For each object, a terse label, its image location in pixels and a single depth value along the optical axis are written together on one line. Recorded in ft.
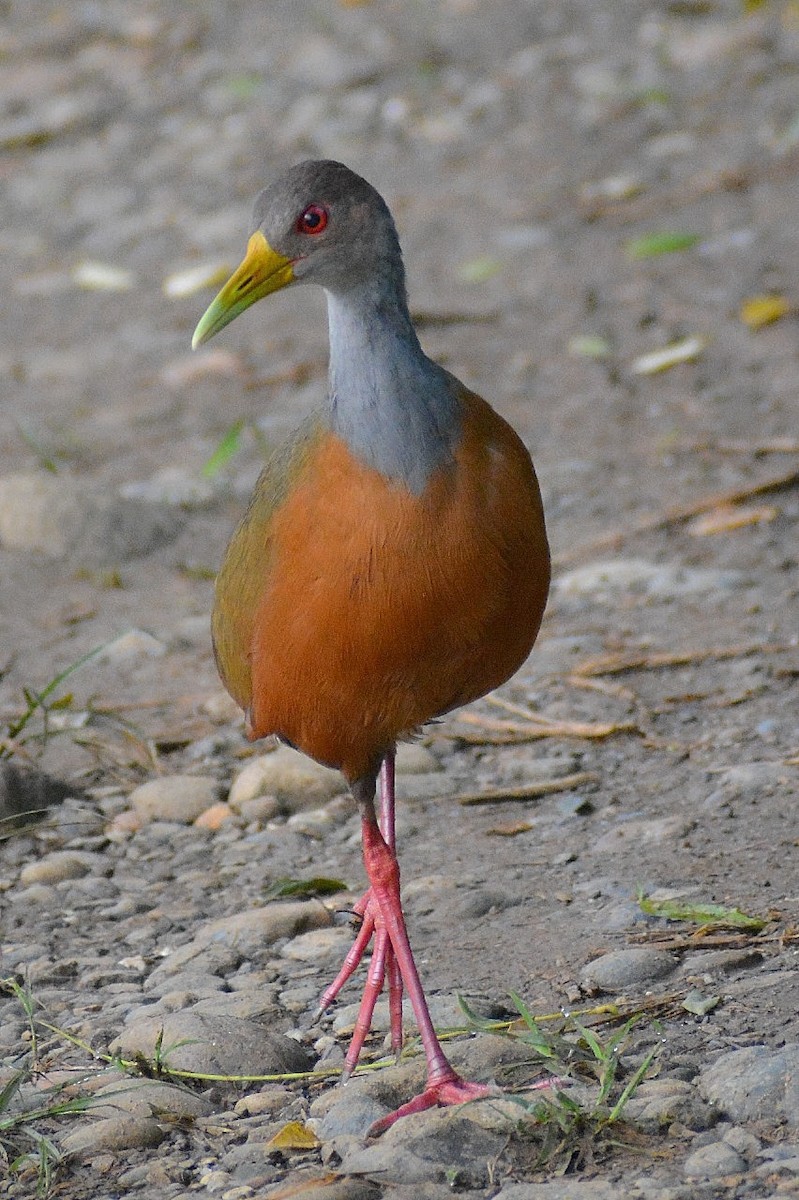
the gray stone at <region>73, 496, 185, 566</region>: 39.37
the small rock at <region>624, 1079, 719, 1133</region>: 18.93
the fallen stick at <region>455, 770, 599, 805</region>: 28.81
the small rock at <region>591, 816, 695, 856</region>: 26.32
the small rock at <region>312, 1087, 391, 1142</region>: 19.70
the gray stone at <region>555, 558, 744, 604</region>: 35.12
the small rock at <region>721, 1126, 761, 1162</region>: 18.20
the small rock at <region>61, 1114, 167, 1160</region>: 19.69
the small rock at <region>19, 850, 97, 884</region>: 27.55
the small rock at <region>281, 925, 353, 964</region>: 24.98
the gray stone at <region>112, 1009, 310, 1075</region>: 21.35
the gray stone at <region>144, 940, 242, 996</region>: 24.23
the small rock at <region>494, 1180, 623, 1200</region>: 17.39
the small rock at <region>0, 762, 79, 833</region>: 28.94
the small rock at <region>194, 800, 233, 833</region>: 29.27
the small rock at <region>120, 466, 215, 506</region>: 41.83
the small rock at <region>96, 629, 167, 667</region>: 35.22
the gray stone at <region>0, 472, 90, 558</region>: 39.37
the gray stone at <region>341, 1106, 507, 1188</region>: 18.43
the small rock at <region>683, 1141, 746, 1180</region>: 17.81
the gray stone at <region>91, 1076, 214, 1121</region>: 20.21
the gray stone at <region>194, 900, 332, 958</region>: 25.17
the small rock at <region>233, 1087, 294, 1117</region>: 20.66
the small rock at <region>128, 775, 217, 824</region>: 29.63
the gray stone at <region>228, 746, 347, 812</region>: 29.73
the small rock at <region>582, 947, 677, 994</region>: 22.34
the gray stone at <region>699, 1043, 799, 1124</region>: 18.86
